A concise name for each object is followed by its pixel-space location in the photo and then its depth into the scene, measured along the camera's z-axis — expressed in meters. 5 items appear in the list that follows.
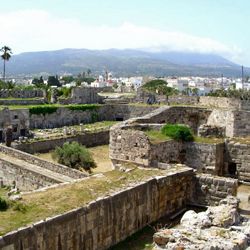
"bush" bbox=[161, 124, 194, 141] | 17.48
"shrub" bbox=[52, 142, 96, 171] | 22.89
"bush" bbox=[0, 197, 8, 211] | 9.88
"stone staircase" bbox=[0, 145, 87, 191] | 18.80
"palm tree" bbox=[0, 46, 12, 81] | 64.40
